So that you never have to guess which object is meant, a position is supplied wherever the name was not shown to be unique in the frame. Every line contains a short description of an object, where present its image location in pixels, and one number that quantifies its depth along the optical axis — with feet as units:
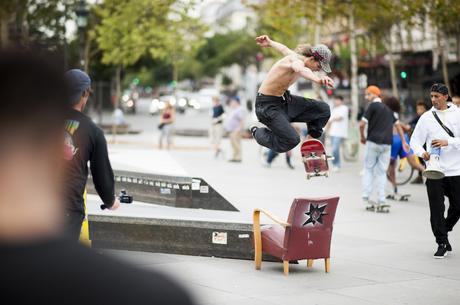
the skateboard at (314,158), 38.14
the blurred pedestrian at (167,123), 100.74
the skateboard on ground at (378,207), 51.49
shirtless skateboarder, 30.55
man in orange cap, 51.85
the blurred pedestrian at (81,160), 18.67
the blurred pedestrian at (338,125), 77.66
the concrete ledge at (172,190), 44.69
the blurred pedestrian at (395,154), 59.47
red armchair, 31.81
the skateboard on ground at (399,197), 58.09
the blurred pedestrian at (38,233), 6.47
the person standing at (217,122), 98.84
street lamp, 109.60
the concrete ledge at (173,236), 34.78
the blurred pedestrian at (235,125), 91.56
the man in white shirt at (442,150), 35.86
